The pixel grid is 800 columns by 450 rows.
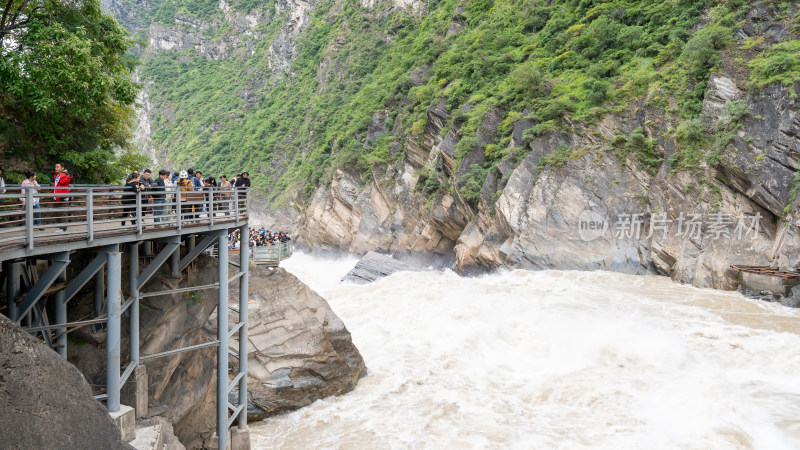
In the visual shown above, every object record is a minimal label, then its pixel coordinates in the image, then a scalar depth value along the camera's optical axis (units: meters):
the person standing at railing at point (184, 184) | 10.61
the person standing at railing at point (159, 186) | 9.17
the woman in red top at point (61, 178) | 8.45
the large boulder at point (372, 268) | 27.76
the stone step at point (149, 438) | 7.47
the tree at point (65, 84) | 9.67
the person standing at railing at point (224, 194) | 10.55
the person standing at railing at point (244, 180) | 13.29
